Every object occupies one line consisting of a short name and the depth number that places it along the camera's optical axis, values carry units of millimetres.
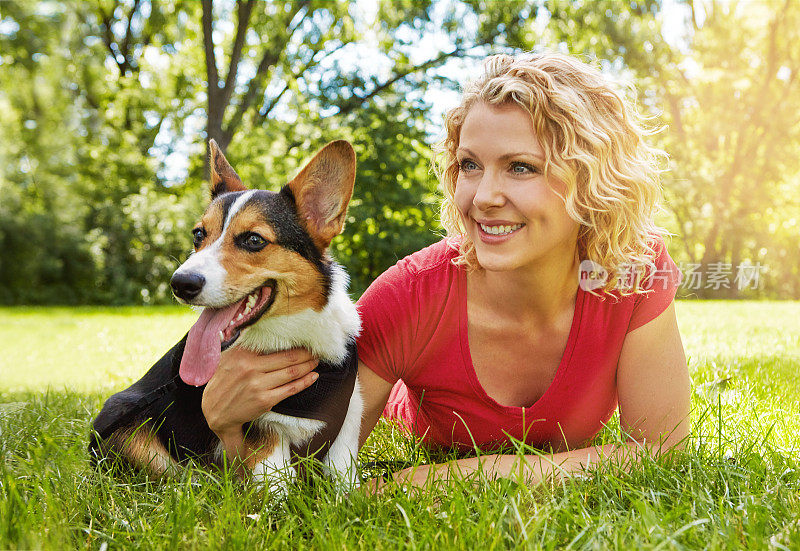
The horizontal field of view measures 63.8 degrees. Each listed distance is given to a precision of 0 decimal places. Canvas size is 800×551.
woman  2299
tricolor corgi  2277
